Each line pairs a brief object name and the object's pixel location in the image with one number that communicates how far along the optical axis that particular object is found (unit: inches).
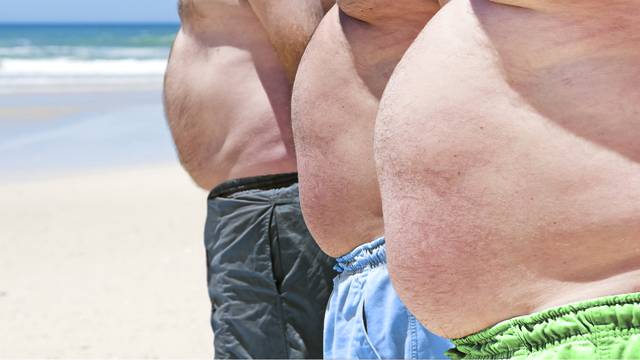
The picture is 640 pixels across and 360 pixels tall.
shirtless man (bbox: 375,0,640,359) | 98.2
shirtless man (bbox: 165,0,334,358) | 137.4
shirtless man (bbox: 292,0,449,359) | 115.0
